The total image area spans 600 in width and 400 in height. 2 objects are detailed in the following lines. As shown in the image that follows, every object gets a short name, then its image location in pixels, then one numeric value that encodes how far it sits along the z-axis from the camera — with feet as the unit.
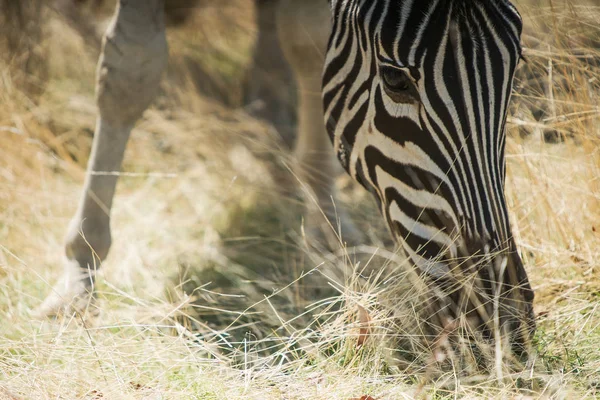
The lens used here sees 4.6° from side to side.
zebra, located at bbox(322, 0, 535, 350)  26.33
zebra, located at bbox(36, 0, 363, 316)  27.31
